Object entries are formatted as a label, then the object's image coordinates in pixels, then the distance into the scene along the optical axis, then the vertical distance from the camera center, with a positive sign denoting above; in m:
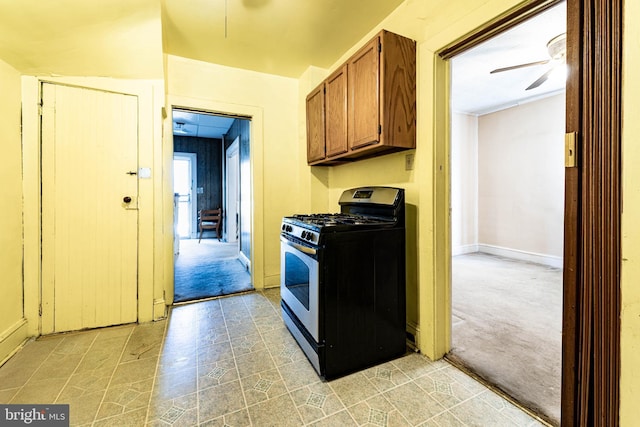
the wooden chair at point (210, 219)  6.77 -0.19
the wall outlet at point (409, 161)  1.94 +0.38
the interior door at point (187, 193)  7.08 +0.51
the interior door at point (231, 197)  6.00 +0.33
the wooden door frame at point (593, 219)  0.88 -0.03
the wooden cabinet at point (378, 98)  1.79 +0.83
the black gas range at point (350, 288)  1.55 -0.48
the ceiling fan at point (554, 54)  2.42 +1.53
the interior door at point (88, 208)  2.06 +0.03
